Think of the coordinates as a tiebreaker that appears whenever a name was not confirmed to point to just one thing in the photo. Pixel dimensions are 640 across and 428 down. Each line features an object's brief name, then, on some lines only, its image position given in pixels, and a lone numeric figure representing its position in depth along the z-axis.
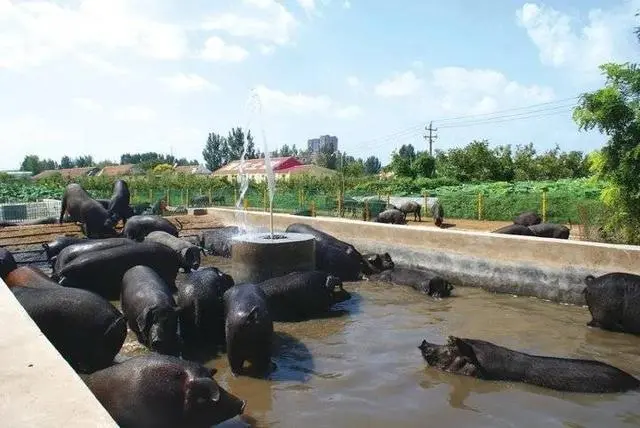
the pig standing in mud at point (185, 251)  12.48
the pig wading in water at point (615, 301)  8.66
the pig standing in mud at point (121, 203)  18.72
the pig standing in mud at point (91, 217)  16.91
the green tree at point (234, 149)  98.78
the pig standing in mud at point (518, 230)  15.40
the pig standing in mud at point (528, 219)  19.30
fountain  10.95
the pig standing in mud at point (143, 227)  16.22
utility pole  72.73
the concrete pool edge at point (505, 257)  10.59
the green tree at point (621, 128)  12.66
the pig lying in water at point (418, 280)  11.35
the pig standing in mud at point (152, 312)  6.86
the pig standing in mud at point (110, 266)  10.55
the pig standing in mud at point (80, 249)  11.41
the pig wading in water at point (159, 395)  4.59
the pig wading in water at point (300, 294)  9.66
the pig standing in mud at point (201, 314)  7.95
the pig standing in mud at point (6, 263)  10.20
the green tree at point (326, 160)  98.31
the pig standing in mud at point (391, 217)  22.31
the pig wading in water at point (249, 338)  6.85
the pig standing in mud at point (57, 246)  13.17
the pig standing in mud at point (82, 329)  6.38
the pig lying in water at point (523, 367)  6.30
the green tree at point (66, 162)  154.62
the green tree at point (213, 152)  114.94
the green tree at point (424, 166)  52.34
